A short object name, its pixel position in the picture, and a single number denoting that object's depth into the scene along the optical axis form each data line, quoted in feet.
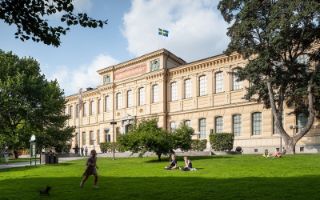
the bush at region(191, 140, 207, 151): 96.43
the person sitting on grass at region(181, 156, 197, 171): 51.99
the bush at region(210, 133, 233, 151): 88.81
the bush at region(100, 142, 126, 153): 115.85
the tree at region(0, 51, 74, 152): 99.72
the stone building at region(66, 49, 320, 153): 94.17
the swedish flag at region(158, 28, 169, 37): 121.53
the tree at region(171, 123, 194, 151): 74.68
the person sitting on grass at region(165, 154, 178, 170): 54.41
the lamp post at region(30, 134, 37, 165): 74.61
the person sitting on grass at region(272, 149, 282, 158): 63.81
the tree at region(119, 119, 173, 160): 71.19
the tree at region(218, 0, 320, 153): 67.45
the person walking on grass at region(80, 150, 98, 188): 38.50
